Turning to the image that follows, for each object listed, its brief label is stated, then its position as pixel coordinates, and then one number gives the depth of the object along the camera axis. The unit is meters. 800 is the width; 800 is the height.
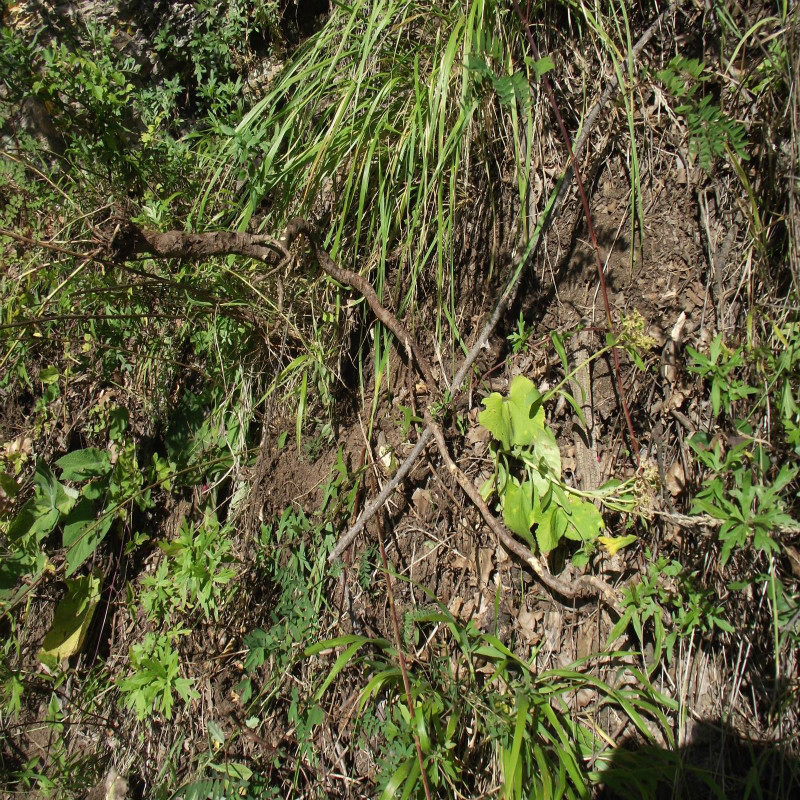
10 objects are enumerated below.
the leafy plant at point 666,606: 1.61
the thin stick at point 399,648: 1.60
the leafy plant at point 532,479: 1.75
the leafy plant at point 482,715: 1.60
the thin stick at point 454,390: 1.98
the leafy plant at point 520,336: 1.92
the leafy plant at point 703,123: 1.59
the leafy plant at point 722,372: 1.59
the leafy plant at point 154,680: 1.93
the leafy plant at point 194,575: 2.00
